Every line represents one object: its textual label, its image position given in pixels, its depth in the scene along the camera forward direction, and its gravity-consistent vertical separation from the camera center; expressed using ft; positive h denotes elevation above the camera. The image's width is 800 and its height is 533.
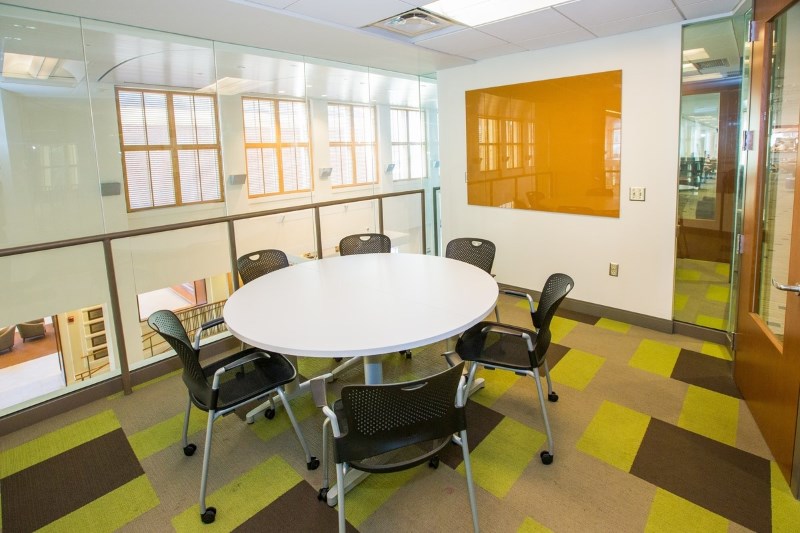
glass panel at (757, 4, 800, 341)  7.93 +0.43
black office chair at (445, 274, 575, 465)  7.89 -2.70
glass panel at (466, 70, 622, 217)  13.78 +1.76
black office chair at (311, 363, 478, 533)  5.33 -2.62
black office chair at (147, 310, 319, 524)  6.87 -2.82
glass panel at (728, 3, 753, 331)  9.97 +0.48
